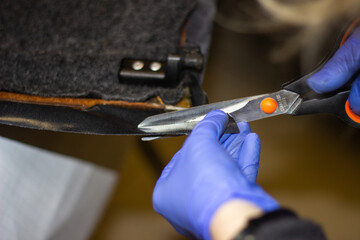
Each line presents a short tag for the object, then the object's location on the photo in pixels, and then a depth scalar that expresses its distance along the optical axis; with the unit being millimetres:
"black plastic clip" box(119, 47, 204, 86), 581
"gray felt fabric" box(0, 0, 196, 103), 588
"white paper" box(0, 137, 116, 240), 622
